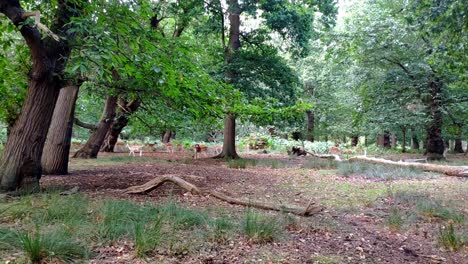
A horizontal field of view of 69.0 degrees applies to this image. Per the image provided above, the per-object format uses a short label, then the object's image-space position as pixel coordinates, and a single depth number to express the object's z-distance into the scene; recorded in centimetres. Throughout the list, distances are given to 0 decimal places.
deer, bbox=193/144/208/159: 1785
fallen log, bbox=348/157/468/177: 1085
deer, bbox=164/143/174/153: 2208
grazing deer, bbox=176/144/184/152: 2350
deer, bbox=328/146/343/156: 2330
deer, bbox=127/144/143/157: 1706
